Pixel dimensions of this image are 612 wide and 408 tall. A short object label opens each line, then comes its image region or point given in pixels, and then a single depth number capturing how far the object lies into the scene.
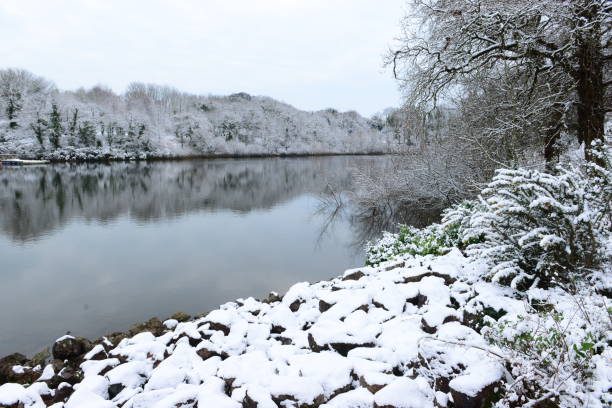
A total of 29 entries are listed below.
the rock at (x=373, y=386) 2.73
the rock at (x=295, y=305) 4.95
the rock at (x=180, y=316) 6.81
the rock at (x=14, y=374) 4.80
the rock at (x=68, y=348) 5.24
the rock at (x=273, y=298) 6.45
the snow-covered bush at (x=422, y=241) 5.44
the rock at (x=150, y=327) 5.85
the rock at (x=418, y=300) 3.95
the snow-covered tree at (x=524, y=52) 6.05
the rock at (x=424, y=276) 4.30
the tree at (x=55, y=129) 45.12
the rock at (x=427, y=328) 3.34
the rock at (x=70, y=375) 4.36
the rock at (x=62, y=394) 3.99
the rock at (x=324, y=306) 4.59
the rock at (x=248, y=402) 2.89
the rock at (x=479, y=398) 2.36
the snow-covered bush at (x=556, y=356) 2.16
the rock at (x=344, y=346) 3.39
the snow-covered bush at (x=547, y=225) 3.56
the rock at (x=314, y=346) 3.53
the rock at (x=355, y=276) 5.62
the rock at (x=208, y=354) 4.12
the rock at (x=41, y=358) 5.35
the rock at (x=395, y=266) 5.53
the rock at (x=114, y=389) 3.85
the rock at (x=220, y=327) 4.78
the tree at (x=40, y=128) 45.06
